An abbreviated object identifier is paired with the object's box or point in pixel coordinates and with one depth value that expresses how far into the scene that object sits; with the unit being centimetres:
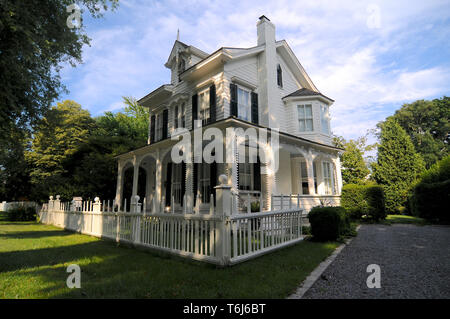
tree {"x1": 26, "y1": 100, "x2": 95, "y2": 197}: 2047
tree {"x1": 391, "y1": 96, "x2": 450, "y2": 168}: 3162
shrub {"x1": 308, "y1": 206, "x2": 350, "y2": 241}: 691
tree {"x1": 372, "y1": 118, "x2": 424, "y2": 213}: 1581
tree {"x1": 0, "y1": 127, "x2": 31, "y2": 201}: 2089
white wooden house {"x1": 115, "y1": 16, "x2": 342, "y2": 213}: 1088
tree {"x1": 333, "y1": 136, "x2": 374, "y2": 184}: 2161
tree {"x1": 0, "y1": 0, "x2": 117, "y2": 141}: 504
